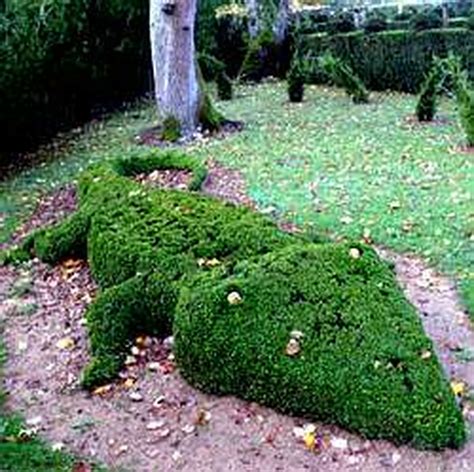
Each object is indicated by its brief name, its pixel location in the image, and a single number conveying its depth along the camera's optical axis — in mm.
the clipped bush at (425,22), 18938
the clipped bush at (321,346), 4406
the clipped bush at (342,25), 22270
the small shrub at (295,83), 17266
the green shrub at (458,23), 18159
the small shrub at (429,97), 13750
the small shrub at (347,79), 17078
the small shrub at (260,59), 22375
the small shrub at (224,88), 18361
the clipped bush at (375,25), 20458
